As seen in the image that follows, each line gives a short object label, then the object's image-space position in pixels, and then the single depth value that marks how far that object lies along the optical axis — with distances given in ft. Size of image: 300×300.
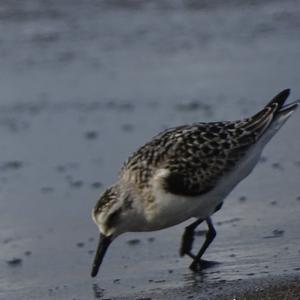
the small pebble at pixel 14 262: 47.29
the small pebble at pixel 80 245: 48.78
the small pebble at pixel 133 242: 48.83
